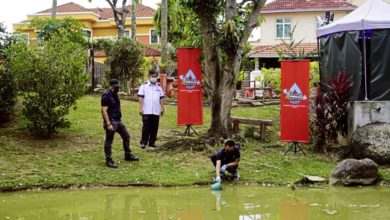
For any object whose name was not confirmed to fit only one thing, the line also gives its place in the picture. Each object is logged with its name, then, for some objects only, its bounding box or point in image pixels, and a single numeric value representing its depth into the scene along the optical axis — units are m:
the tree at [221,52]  12.27
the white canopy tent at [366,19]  12.69
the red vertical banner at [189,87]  12.69
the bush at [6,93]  12.43
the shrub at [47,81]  11.69
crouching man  9.42
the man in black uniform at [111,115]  10.23
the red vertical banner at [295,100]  11.69
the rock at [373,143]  10.91
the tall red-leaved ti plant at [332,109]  12.05
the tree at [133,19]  27.34
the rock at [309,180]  9.59
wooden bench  12.98
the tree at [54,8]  27.33
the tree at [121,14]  27.38
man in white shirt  11.67
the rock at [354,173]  9.47
